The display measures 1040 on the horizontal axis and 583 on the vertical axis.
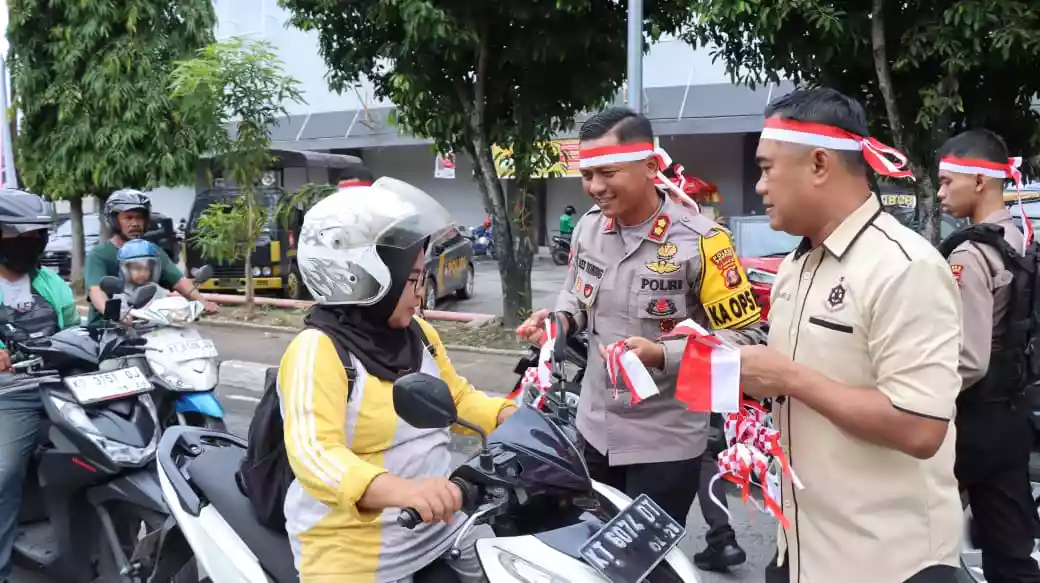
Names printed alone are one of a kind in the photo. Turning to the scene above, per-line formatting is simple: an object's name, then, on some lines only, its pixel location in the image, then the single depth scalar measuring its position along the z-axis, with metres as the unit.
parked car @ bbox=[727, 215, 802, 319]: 8.87
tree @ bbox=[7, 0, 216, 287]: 12.62
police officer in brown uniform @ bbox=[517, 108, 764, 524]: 2.88
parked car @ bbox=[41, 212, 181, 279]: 16.38
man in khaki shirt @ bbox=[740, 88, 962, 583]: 1.65
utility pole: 7.05
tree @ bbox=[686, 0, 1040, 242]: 5.98
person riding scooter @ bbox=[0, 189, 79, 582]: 3.56
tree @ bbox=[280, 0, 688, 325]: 8.16
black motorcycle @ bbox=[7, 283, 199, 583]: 3.41
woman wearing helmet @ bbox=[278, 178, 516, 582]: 1.98
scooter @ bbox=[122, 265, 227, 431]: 4.05
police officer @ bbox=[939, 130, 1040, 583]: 2.89
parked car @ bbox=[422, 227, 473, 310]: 12.48
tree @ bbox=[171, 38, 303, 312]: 10.19
